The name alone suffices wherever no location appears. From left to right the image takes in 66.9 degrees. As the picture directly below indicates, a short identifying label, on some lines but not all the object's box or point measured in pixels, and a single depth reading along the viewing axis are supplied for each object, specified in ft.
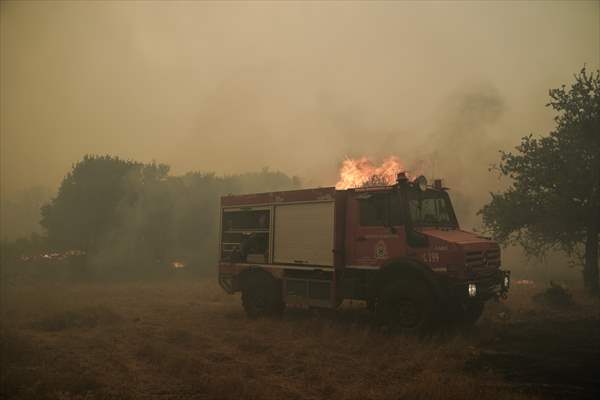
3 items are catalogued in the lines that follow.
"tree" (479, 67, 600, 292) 58.65
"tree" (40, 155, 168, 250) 107.96
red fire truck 34.06
